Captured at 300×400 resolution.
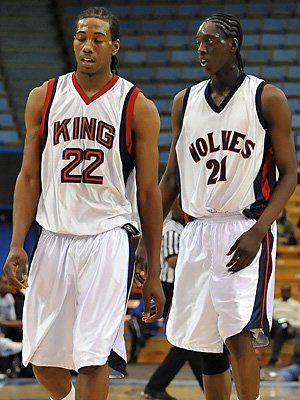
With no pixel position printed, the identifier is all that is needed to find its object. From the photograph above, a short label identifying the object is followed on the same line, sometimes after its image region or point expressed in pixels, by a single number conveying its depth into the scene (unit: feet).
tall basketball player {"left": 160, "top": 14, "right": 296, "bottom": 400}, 27.45
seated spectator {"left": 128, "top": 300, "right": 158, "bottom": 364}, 79.25
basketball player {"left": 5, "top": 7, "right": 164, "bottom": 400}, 23.94
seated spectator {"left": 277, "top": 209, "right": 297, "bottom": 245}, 95.04
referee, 47.75
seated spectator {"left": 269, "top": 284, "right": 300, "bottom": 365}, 77.97
